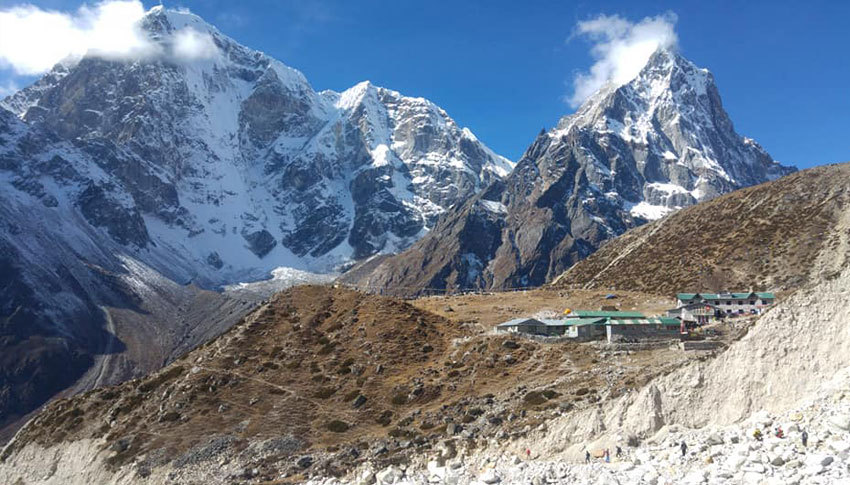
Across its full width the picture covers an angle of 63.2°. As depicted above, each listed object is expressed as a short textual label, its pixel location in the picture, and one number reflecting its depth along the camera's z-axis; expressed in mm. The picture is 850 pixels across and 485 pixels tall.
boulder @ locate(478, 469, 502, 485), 41803
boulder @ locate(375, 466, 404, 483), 45375
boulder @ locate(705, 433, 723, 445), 38312
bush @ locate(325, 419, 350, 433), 61341
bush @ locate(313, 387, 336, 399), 70125
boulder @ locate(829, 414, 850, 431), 34325
